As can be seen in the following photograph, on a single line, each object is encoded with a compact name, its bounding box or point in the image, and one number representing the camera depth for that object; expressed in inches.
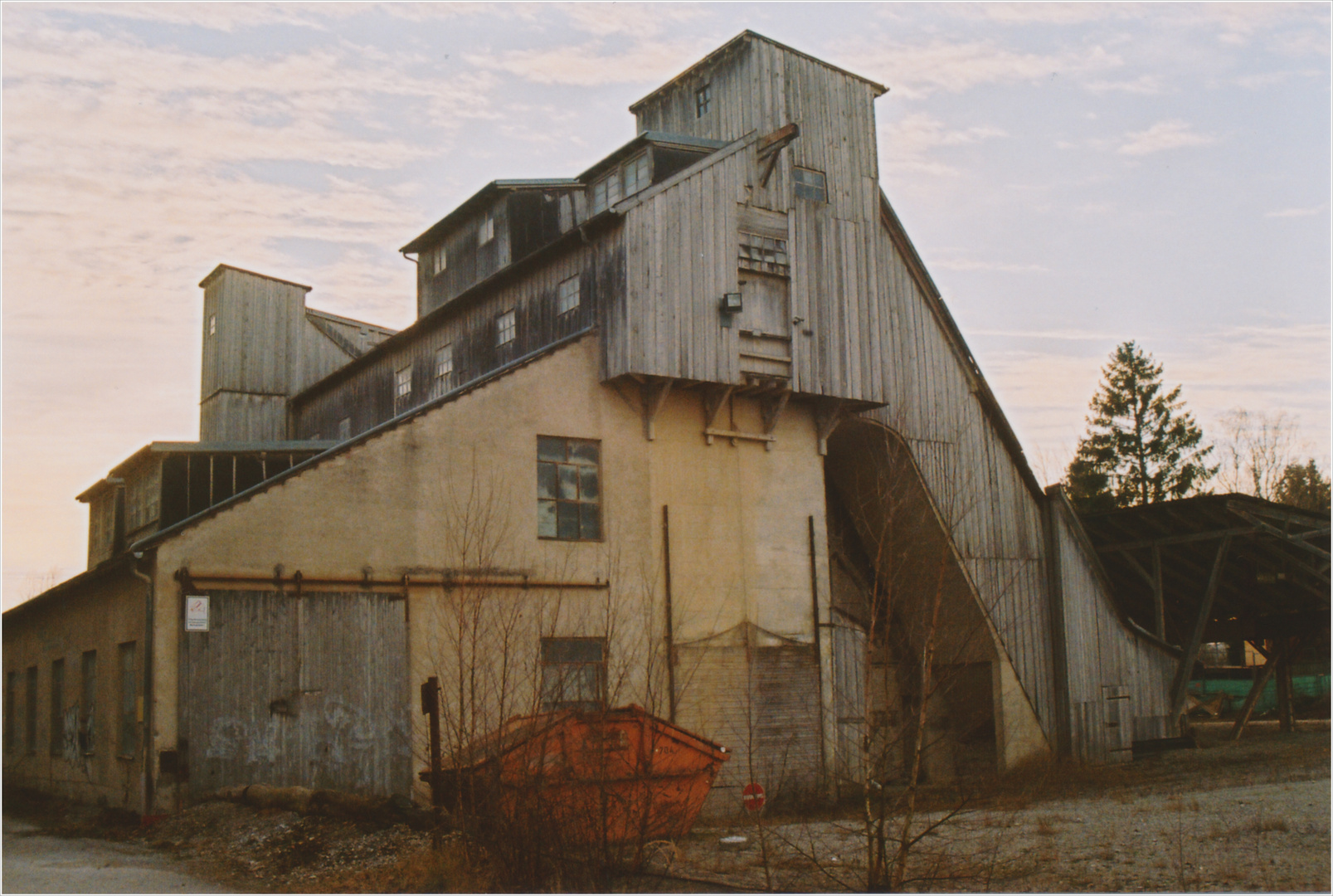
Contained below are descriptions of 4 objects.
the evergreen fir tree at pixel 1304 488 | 2271.2
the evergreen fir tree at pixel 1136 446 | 2235.5
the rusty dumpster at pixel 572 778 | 455.8
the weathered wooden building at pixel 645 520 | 686.5
